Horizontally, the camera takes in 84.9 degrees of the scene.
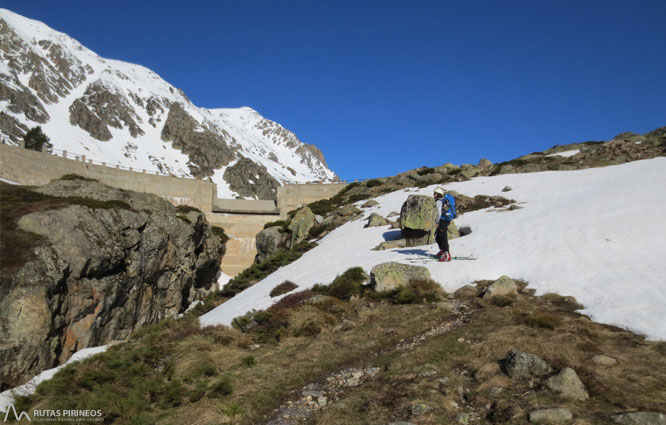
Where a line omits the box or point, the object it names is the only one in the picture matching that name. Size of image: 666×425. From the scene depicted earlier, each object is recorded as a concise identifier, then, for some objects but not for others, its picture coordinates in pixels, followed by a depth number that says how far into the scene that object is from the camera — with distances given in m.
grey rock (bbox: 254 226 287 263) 39.47
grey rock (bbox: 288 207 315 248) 35.59
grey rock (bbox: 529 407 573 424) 4.90
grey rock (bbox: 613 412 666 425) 4.63
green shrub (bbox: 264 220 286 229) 46.87
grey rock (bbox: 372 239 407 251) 21.50
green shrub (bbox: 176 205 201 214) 52.24
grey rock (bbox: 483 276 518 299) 11.75
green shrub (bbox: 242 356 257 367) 8.84
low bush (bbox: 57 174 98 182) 43.07
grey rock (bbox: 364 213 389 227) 28.72
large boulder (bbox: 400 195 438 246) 21.11
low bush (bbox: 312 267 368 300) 13.84
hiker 15.63
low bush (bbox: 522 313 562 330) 8.89
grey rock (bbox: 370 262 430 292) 13.43
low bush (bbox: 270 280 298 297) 17.02
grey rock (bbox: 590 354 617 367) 6.76
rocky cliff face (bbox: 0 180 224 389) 19.81
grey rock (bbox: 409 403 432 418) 5.57
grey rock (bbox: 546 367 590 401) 5.59
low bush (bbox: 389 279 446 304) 12.27
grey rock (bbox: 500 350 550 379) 6.44
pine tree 86.51
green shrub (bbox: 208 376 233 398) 7.27
